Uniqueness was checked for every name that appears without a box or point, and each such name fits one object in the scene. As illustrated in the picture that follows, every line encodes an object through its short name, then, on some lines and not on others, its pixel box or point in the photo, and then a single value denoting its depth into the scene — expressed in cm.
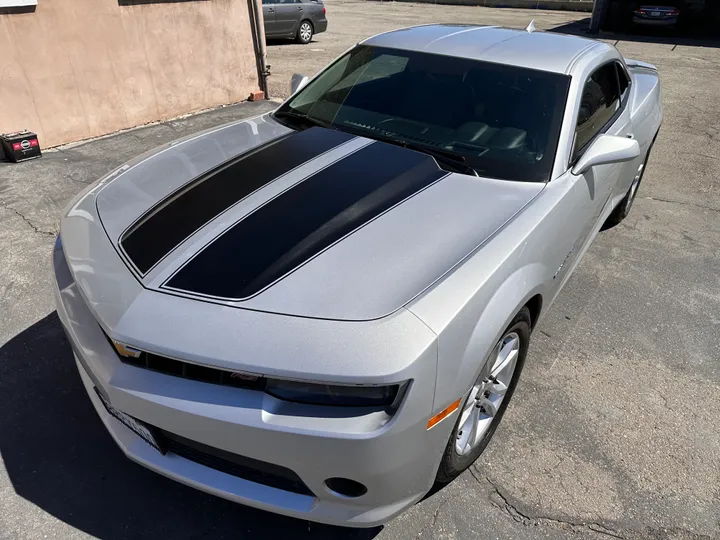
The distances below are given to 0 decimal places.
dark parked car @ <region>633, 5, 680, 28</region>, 1602
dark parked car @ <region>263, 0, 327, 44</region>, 1229
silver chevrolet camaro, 166
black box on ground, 546
